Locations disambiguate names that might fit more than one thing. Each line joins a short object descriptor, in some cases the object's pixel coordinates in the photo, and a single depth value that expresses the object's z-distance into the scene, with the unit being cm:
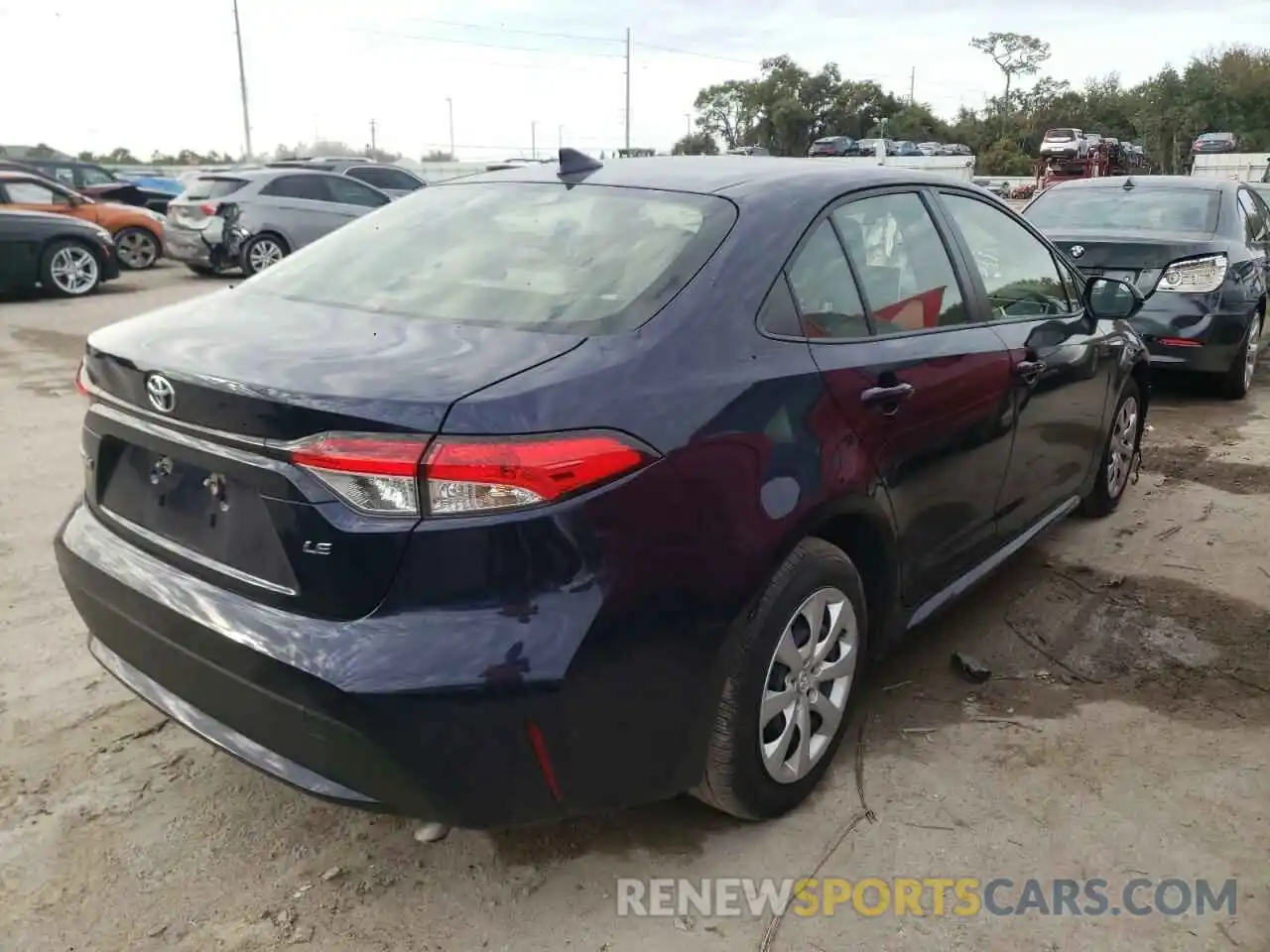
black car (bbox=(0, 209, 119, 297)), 1185
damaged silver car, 1377
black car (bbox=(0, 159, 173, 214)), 1889
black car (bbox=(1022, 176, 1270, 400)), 673
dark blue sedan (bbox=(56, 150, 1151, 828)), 195
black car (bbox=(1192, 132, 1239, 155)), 4784
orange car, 1354
